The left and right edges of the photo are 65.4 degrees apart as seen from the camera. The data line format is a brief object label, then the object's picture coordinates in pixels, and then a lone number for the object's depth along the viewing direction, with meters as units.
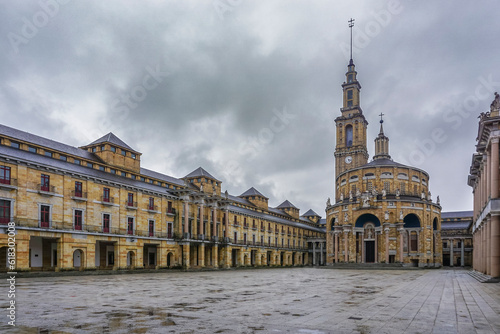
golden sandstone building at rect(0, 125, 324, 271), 34.97
